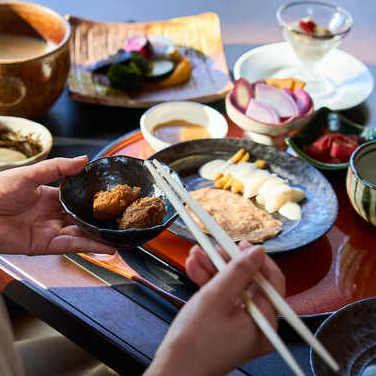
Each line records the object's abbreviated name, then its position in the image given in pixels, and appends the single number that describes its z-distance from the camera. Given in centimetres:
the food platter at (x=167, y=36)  93
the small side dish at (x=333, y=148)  84
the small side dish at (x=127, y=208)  68
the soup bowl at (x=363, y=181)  76
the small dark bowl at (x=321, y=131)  83
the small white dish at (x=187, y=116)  88
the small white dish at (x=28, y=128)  83
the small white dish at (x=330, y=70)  95
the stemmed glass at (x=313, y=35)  96
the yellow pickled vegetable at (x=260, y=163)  83
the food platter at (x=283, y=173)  76
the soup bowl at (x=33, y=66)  85
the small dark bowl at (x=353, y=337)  64
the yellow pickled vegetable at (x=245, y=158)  84
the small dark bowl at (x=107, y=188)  67
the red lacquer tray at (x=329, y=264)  71
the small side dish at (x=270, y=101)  87
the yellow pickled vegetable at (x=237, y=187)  81
